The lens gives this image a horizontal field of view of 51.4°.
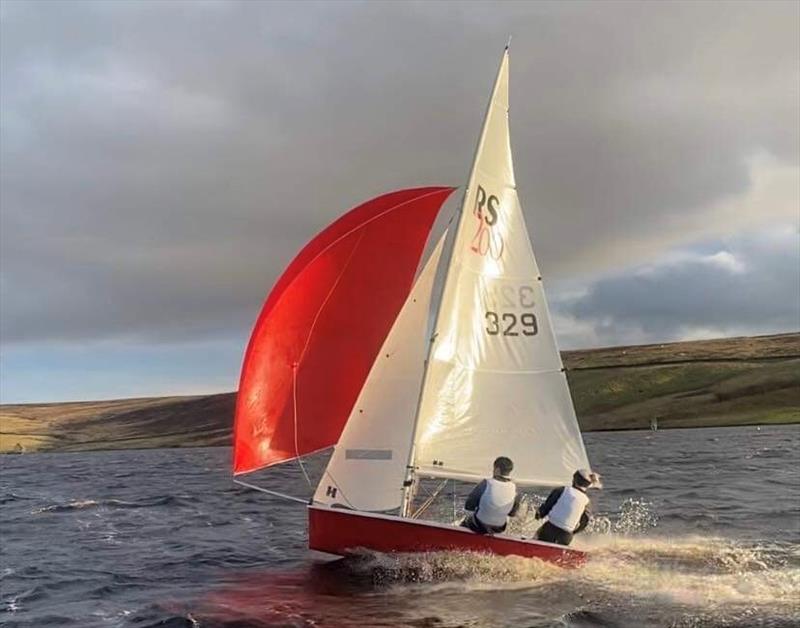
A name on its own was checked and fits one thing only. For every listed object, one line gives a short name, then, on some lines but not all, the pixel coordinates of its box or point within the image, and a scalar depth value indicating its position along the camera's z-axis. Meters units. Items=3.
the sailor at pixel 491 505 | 18.14
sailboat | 19.22
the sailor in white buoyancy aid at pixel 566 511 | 18.62
